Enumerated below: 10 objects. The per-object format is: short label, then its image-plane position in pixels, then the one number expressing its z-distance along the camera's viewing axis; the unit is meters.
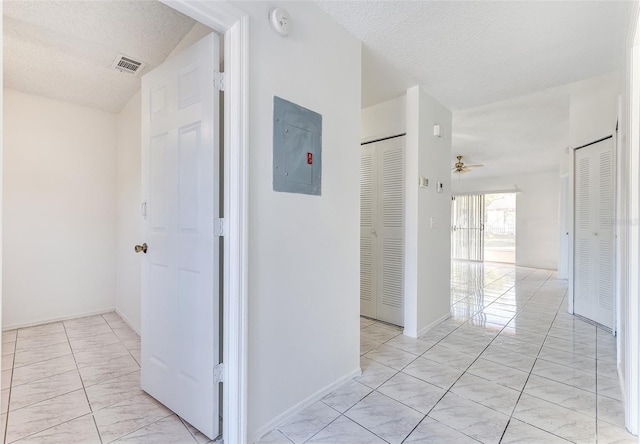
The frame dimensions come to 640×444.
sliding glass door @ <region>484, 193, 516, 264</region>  8.84
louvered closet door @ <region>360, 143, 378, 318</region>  3.66
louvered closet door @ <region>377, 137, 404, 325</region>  3.39
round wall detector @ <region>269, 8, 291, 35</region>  1.75
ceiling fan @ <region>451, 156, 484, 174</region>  5.89
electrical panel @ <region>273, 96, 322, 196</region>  1.82
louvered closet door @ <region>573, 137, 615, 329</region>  3.33
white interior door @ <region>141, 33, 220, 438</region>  1.69
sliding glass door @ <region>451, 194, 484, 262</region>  8.91
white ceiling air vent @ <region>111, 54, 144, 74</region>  2.72
